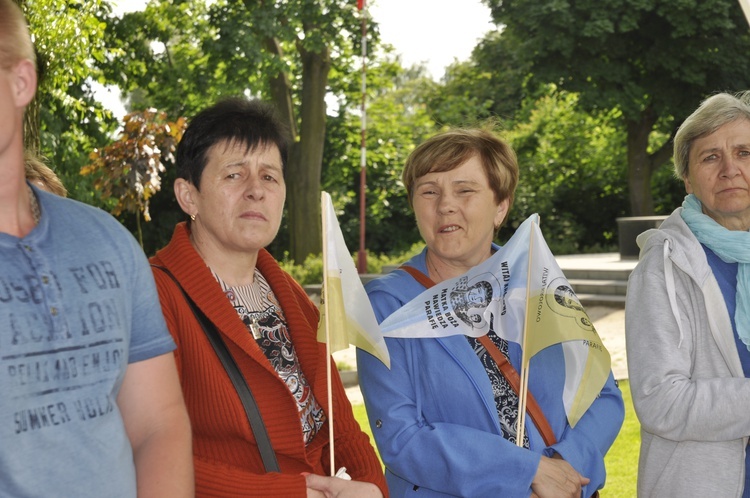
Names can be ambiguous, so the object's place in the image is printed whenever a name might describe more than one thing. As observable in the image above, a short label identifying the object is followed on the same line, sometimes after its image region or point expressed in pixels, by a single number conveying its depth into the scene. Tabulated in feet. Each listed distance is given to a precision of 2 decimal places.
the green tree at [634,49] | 68.23
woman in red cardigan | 7.96
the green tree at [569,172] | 81.71
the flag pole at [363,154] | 52.70
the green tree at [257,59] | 53.16
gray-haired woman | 8.83
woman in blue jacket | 8.66
